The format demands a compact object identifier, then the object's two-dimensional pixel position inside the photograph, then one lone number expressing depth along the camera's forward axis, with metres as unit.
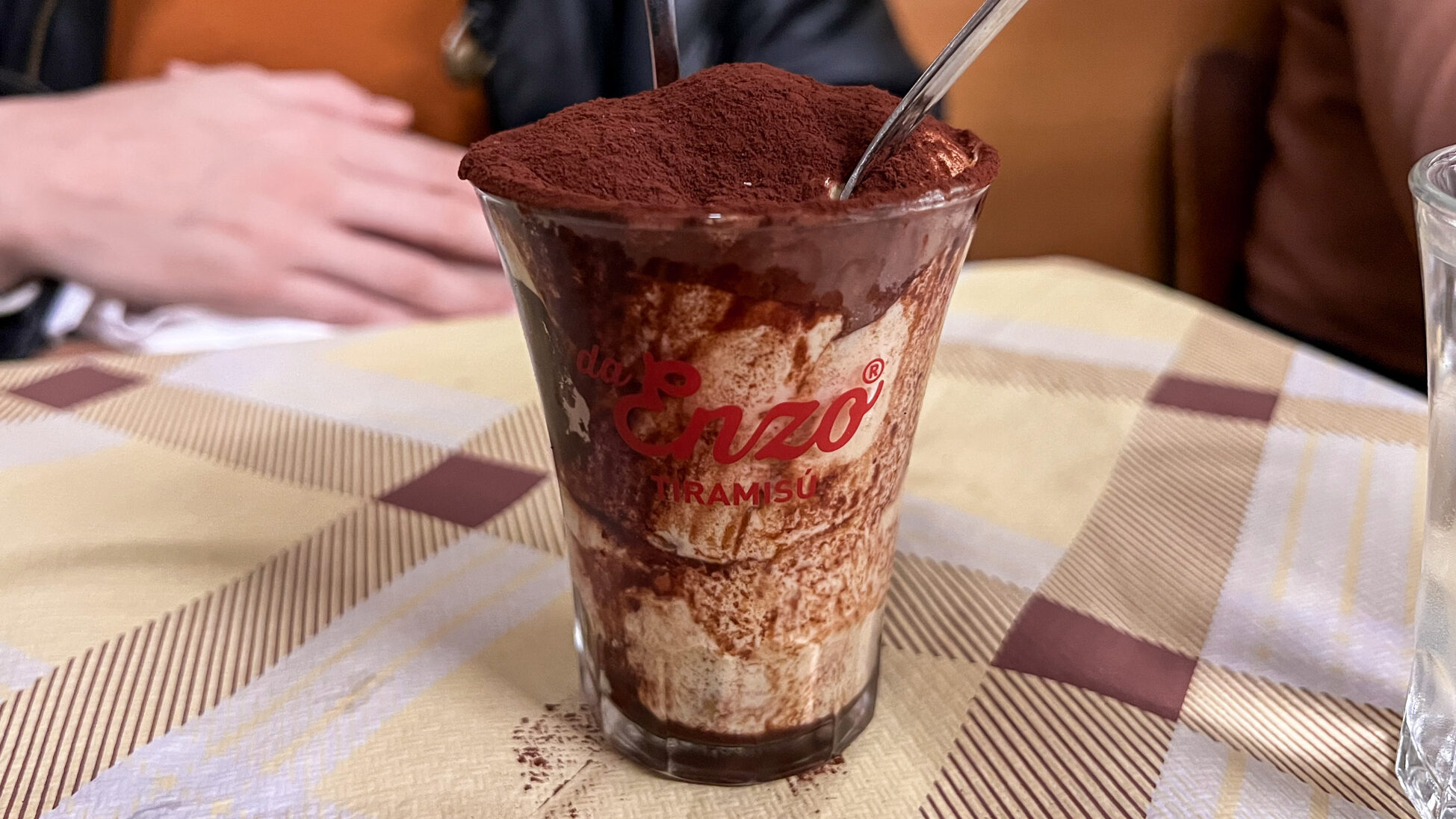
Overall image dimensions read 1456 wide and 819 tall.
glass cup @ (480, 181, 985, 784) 0.34
